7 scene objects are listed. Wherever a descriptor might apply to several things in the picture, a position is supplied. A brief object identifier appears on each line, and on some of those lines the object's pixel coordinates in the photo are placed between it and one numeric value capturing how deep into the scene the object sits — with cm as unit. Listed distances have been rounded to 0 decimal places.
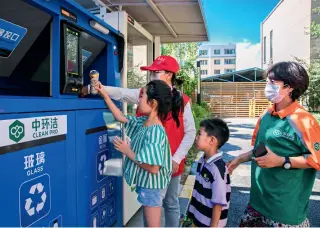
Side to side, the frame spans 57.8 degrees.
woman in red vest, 240
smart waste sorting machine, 142
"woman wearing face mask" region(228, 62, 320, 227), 168
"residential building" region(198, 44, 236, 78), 7438
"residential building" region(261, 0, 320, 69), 1936
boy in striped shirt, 181
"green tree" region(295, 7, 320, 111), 1527
